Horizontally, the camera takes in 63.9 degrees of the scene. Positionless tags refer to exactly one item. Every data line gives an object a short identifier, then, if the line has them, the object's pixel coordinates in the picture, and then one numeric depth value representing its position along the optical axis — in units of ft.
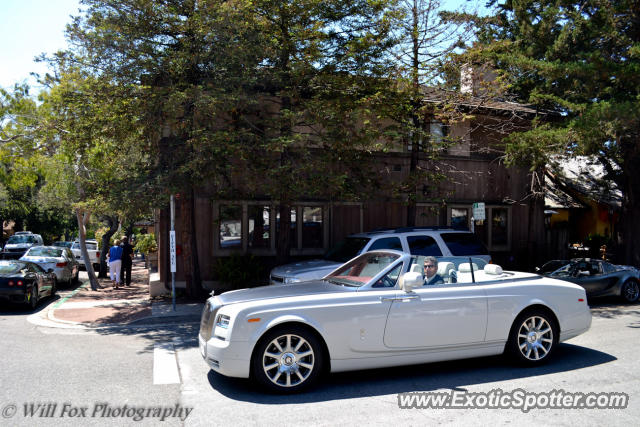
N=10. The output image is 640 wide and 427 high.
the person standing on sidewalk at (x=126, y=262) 62.23
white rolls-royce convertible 19.02
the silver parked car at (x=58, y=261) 59.16
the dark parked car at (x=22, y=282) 40.91
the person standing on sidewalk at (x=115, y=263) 59.77
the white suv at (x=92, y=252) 87.97
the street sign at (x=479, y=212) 46.26
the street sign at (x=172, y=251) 38.17
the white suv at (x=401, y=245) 36.44
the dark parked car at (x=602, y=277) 44.16
